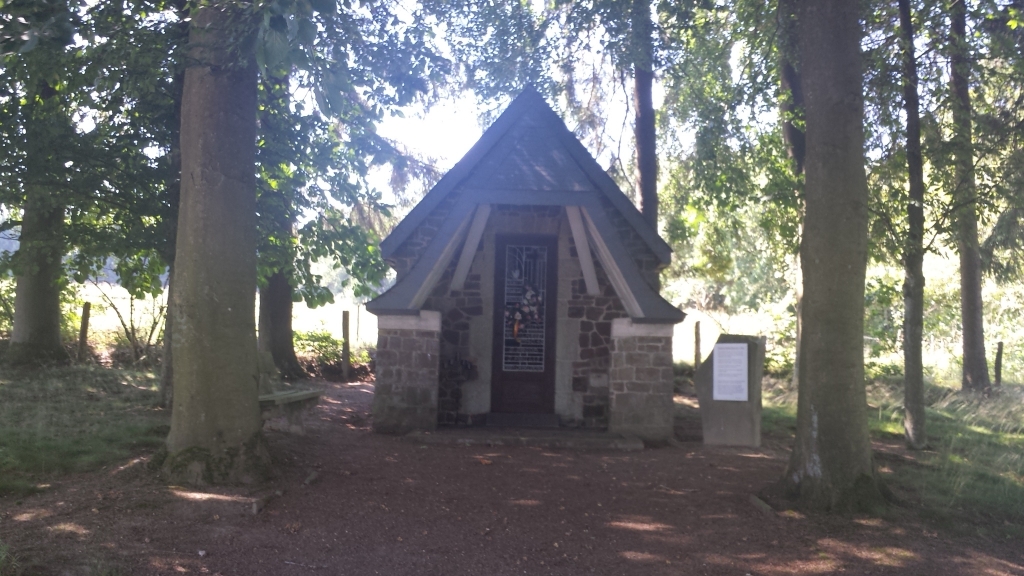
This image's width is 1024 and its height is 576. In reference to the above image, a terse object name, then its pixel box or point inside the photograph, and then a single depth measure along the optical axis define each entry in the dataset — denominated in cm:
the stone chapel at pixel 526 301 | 1112
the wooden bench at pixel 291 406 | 873
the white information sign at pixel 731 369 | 1052
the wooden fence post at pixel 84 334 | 1457
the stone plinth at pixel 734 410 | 1056
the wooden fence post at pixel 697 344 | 1836
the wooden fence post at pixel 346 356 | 1849
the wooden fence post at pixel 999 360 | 1917
